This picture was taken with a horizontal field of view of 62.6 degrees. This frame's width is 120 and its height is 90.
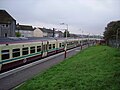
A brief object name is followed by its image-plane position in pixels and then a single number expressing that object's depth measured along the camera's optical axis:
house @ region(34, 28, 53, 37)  49.27
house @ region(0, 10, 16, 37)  27.19
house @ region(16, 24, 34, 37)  45.32
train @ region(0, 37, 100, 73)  8.53
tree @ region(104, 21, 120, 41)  34.85
